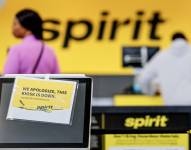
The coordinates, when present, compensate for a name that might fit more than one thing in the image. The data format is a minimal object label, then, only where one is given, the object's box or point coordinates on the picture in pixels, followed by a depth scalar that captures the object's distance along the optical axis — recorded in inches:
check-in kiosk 131.2
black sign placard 138.3
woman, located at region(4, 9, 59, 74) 208.4
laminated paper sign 131.4
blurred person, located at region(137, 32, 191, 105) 254.1
